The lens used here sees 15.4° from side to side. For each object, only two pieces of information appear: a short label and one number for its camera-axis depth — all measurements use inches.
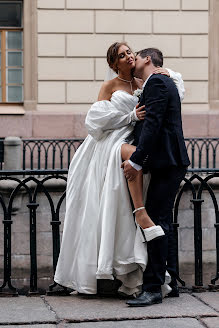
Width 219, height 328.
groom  227.3
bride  235.9
